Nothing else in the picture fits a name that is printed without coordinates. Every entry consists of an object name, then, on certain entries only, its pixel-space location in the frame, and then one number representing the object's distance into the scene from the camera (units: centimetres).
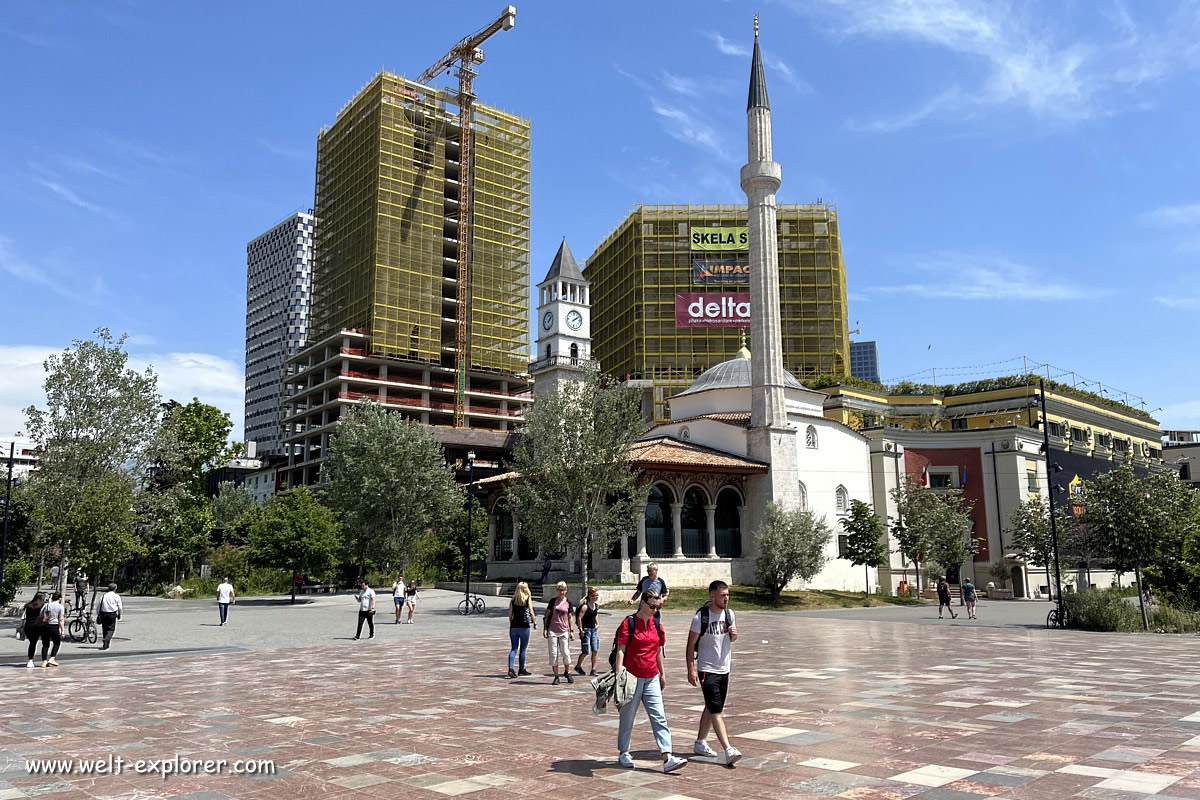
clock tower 7156
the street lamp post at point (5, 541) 2531
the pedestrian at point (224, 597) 2614
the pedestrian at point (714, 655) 773
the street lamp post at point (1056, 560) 2652
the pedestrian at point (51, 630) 1653
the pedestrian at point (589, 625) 1494
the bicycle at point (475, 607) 3203
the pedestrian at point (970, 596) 3177
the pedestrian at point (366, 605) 2233
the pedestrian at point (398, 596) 2795
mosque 4153
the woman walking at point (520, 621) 1437
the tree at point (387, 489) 4547
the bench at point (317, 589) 4747
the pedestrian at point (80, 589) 2655
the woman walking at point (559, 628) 1393
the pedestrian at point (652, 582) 1420
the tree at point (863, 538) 4322
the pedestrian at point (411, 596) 2850
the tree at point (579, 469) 3228
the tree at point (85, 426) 2783
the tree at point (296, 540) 3762
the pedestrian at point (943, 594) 3203
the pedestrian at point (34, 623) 1638
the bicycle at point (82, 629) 2156
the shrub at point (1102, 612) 2455
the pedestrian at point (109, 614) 1945
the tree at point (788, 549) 3697
